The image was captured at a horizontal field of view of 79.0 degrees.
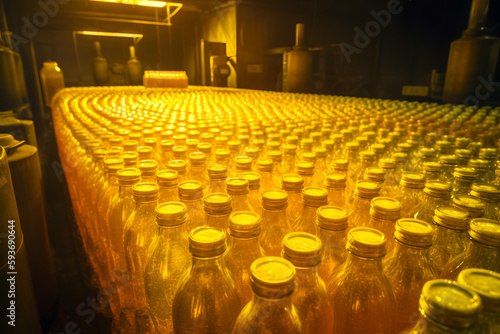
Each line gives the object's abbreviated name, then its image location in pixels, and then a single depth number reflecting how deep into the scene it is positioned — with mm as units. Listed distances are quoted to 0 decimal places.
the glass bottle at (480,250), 601
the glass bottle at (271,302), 460
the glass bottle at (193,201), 866
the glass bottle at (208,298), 597
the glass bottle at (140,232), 897
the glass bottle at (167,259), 758
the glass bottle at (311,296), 576
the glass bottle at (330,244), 717
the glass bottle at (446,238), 719
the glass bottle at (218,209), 755
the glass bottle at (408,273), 655
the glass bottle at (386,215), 754
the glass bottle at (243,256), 691
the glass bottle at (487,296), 412
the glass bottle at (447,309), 383
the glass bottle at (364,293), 595
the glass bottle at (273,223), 792
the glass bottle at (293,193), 970
